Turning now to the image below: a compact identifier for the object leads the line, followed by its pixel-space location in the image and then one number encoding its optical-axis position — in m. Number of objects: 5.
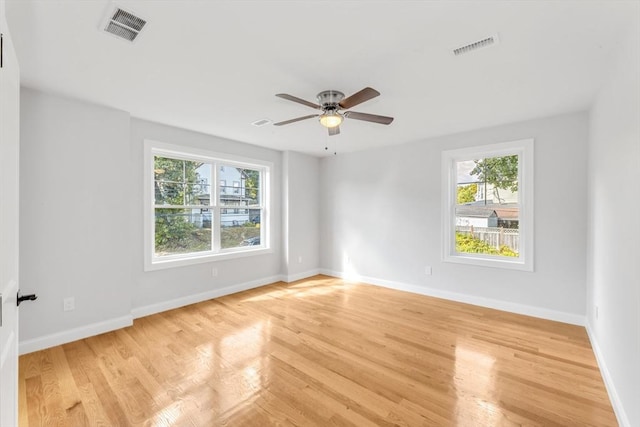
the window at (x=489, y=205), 3.69
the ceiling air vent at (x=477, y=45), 1.90
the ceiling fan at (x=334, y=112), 2.60
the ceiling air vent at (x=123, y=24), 1.68
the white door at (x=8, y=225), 1.14
